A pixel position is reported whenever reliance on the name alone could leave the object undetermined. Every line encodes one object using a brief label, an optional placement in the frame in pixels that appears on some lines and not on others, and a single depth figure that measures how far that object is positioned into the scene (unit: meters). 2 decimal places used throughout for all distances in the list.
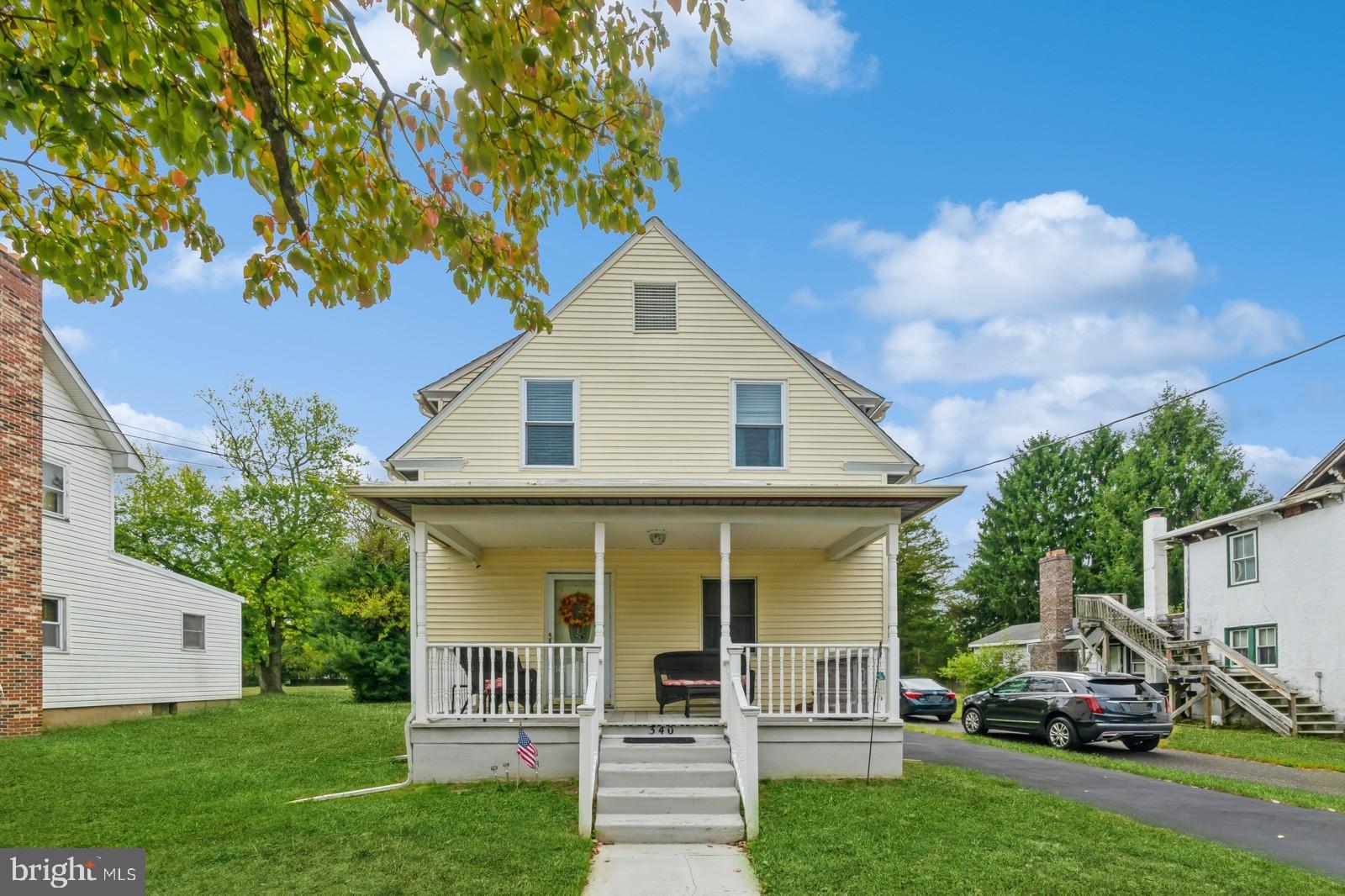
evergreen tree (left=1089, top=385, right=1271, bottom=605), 44.59
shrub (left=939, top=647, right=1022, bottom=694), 34.00
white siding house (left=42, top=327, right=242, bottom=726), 17.95
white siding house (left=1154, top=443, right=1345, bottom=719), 19.41
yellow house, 13.05
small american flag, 10.37
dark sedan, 23.72
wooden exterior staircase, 19.50
